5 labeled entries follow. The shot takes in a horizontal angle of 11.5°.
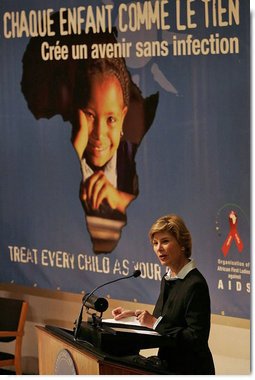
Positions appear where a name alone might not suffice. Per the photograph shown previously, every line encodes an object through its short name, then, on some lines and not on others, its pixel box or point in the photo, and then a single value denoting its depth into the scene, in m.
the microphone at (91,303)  6.27
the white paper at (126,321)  6.49
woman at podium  6.20
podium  5.73
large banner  8.36
